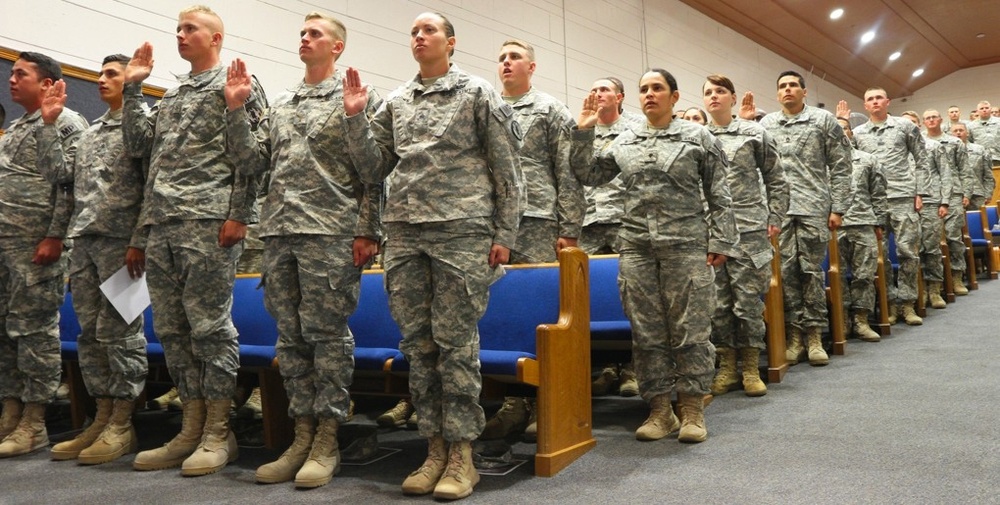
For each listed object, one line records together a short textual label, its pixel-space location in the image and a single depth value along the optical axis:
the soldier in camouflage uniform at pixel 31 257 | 3.17
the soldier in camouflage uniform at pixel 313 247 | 2.39
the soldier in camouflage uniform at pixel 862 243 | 4.78
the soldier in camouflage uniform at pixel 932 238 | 5.95
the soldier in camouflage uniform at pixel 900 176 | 5.40
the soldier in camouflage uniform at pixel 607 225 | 3.75
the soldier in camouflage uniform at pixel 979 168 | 7.59
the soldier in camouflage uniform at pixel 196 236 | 2.58
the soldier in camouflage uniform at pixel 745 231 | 3.51
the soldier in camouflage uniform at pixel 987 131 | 8.73
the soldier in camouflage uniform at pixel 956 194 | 6.46
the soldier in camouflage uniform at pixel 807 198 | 4.18
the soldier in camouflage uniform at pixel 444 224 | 2.25
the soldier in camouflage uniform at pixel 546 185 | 3.15
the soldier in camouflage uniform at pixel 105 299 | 2.88
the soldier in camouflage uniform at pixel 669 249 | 2.79
